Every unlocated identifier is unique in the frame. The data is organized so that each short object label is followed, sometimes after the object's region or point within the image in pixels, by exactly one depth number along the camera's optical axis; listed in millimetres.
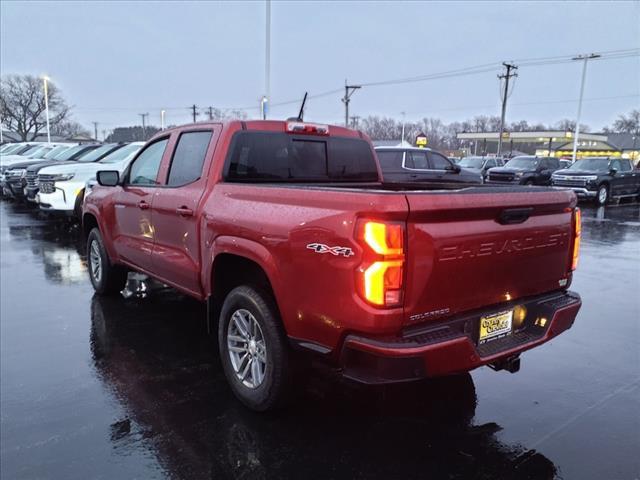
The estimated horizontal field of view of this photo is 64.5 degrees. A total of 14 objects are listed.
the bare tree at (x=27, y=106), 66188
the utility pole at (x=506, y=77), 45772
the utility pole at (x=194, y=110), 72569
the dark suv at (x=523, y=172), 22031
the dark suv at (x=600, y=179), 18859
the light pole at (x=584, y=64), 40719
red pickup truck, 2600
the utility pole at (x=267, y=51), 18125
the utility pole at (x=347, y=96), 51184
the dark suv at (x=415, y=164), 15562
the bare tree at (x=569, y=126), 114394
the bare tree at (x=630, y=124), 95125
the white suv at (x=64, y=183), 11266
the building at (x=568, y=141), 87938
